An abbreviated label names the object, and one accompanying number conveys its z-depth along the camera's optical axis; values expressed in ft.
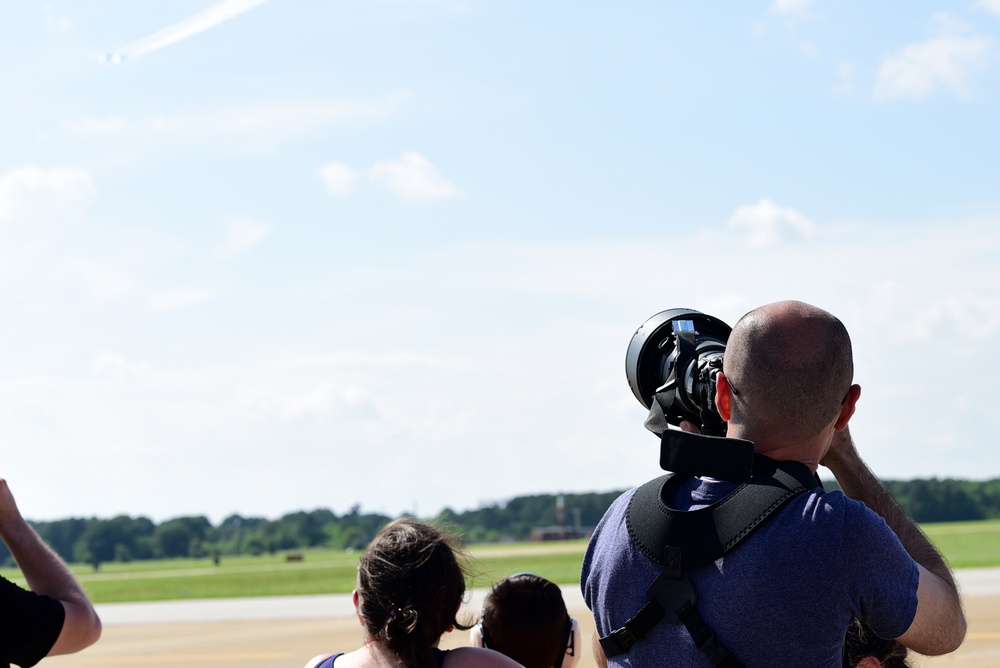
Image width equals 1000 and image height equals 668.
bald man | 9.02
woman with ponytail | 10.62
